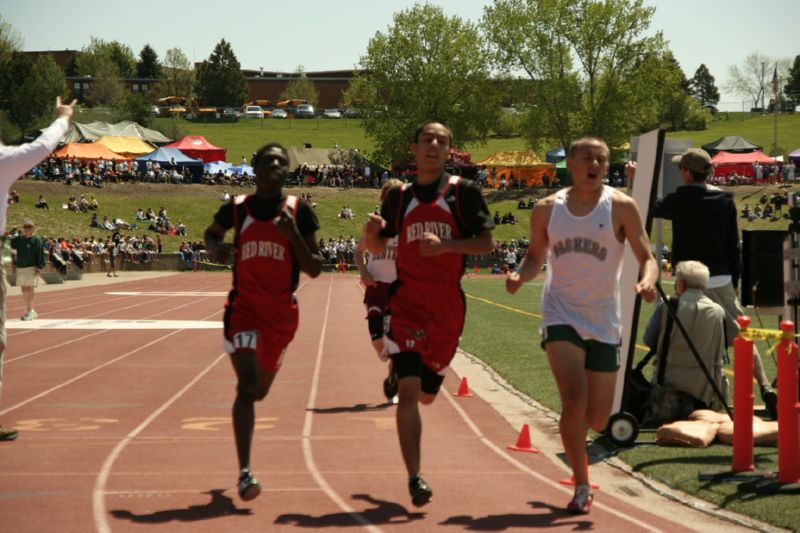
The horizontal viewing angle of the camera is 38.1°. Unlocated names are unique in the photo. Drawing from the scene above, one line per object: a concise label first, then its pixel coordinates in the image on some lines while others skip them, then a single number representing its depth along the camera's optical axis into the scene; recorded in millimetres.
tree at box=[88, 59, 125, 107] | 134750
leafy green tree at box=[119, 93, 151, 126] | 116250
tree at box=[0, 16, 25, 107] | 111812
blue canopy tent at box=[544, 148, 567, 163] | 88688
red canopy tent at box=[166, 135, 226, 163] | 76000
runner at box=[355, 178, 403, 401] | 10938
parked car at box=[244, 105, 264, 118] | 136625
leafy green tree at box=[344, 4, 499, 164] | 92625
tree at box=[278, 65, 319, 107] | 154000
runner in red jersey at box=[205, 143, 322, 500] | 6629
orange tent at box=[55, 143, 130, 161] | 72375
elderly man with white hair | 9023
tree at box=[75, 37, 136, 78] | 166375
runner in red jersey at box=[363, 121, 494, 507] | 6637
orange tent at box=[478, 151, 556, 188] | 83312
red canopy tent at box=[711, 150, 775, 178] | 78438
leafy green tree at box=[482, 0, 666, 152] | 85812
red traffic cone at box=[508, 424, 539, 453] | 8836
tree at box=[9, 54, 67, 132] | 109688
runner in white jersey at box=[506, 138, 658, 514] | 6457
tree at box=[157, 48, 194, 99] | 151625
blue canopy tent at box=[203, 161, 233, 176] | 75688
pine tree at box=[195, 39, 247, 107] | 144250
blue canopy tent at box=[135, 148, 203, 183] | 72000
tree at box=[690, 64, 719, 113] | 195000
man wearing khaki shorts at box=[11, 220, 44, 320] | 22688
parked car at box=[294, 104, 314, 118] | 140375
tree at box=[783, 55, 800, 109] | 160000
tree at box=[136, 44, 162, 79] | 179000
